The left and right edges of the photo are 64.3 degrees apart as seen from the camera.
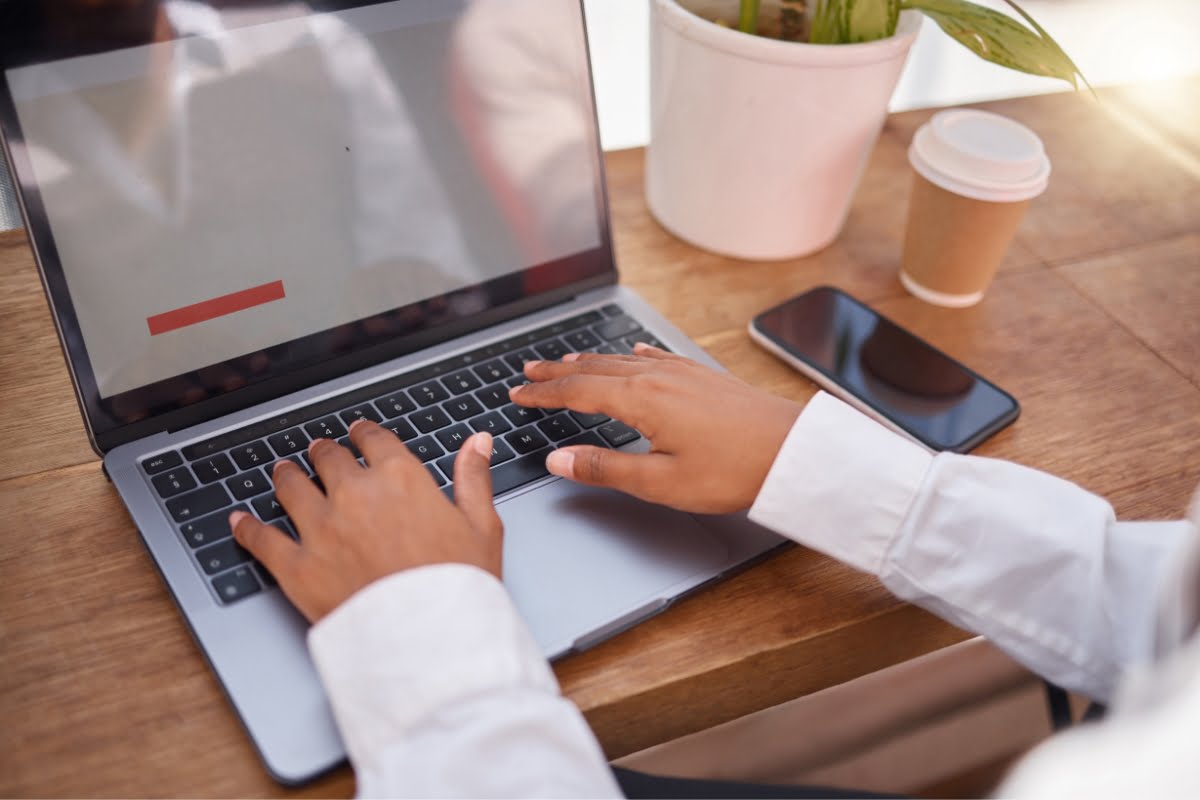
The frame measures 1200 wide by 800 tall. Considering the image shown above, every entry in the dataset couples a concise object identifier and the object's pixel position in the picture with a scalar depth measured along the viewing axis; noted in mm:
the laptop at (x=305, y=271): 511
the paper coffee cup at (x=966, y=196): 737
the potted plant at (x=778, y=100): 719
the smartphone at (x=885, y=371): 677
